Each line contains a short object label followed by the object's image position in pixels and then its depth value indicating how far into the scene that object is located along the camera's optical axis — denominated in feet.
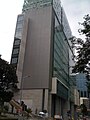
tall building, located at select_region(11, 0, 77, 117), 85.87
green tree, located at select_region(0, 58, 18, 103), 64.32
